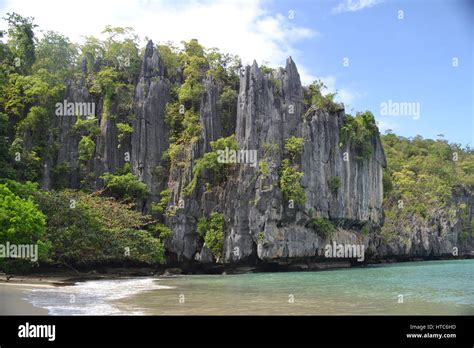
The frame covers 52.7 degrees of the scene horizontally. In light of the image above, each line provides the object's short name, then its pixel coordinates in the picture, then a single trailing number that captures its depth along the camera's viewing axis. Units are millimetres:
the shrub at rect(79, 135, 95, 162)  29594
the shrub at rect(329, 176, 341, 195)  32781
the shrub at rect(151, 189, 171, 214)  28984
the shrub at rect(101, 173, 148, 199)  28359
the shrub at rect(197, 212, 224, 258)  28094
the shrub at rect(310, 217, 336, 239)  30991
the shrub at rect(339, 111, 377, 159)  34531
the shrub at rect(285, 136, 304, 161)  30844
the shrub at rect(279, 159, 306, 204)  29469
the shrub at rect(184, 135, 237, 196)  29109
